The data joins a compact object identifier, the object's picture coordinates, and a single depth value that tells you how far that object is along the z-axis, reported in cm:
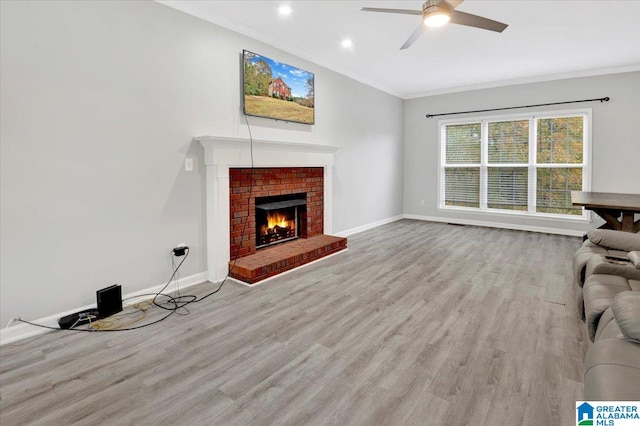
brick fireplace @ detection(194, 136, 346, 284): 350
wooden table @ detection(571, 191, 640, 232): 359
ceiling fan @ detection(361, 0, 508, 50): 251
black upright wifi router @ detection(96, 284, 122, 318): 268
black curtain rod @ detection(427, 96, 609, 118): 541
